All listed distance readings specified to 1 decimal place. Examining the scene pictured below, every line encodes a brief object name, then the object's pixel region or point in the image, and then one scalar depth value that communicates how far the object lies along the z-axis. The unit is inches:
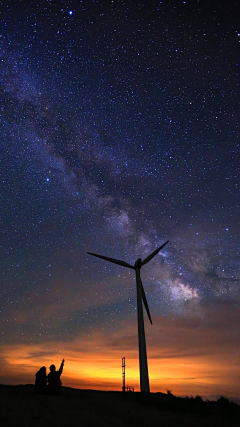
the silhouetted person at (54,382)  812.7
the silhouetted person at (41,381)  810.8
